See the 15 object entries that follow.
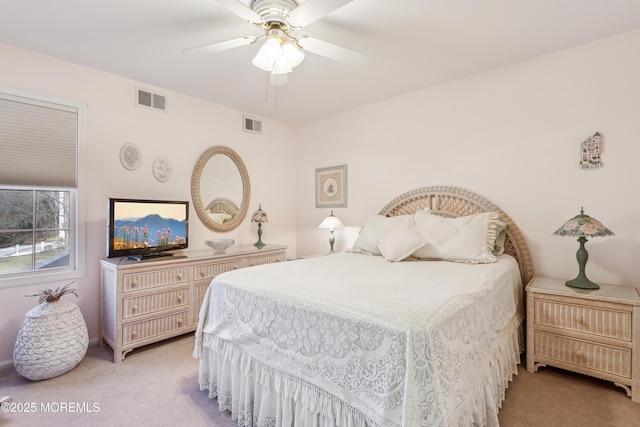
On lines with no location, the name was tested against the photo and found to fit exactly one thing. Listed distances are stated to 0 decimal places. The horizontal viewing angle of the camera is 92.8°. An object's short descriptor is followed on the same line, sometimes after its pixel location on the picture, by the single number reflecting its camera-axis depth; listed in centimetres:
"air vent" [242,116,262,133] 412
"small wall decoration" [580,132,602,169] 247
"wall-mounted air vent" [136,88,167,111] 316
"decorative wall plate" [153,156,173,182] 330
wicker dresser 257
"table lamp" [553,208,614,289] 216
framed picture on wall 418
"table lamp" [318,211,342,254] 387
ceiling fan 166
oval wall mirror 364
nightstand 198
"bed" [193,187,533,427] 120
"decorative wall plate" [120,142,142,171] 306
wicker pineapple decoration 222
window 249
